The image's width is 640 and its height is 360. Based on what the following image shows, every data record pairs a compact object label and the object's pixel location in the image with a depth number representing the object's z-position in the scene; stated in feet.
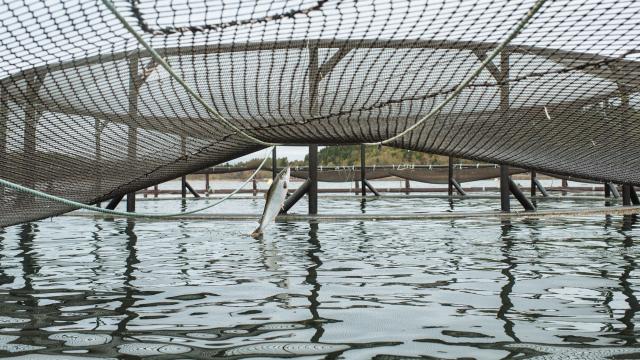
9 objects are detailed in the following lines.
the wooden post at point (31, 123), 19.34
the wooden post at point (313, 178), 38.63
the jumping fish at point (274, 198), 23.67
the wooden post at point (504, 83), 20.42
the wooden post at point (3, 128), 19.48
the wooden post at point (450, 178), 64.53
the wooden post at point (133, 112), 19.76
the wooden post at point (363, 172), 63.98
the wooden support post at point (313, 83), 21.43
